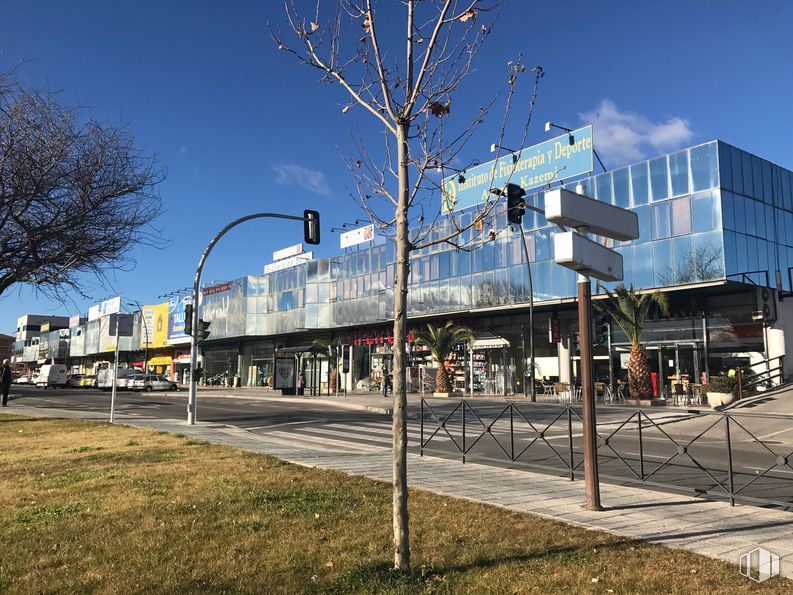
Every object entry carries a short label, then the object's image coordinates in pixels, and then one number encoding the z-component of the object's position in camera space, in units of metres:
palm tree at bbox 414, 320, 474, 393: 34.72
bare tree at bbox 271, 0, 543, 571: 4.16
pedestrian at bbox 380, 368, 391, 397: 35.52
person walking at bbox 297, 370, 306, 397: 37.72
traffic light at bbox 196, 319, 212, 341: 18.56
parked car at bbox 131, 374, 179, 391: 48.66
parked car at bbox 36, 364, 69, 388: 57.69
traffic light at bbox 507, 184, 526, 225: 12.49
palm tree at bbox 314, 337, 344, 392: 47.55
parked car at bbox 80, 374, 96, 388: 58.34
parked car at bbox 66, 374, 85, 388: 58.66
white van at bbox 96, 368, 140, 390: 50.93
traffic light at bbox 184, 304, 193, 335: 18.36
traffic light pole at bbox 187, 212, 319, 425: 17.28
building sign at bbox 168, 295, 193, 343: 69.50
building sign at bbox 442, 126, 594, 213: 32.91
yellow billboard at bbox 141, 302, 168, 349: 73.81
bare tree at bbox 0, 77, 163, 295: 10.77
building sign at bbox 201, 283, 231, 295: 61.44
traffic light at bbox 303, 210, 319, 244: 20.53
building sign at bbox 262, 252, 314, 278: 57.41
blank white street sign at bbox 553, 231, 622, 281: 5.95
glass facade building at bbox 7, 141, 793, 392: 26.70
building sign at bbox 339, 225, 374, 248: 47.48
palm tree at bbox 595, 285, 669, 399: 27.34
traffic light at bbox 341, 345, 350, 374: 48.56
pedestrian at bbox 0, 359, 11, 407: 23.97
